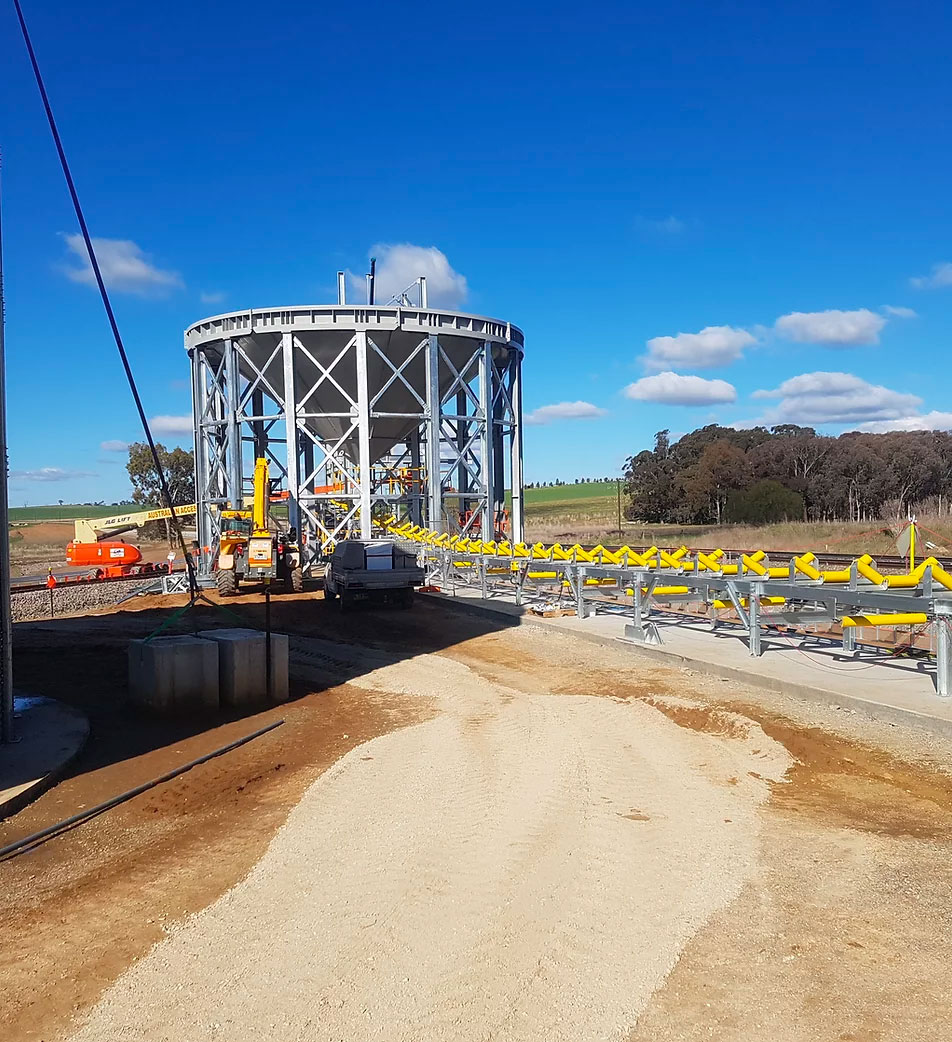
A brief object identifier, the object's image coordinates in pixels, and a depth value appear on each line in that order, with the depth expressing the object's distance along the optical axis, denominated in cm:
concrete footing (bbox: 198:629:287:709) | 1020
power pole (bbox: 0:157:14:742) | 822
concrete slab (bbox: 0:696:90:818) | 698
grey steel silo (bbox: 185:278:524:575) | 3198
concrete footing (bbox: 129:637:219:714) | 969
